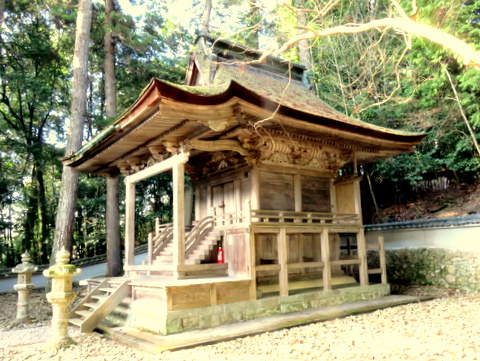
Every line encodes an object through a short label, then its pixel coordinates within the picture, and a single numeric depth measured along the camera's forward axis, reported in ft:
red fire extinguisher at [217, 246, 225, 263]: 27.33
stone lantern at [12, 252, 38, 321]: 29.12
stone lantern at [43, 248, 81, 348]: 19.76
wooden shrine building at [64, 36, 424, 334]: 22.26
